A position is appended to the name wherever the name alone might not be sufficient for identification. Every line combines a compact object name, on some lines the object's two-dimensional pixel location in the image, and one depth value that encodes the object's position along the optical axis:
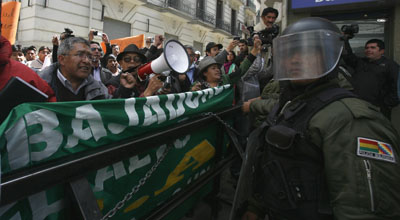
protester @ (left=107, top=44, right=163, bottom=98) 2.39
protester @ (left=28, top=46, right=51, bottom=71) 5.91
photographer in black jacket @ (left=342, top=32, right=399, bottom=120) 4.18
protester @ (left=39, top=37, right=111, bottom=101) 2.43
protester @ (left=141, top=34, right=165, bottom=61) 4.10
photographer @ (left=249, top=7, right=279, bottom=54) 3.74
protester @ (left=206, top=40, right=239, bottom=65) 5.87
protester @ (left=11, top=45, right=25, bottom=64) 5.44
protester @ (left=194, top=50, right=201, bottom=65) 7.54
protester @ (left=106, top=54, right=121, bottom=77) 5.10
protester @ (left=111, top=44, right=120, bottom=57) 6.43
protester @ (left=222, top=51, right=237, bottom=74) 4.43
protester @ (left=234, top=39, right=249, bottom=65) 4.52
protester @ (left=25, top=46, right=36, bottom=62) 6.82
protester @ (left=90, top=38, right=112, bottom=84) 4.22
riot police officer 1.12
